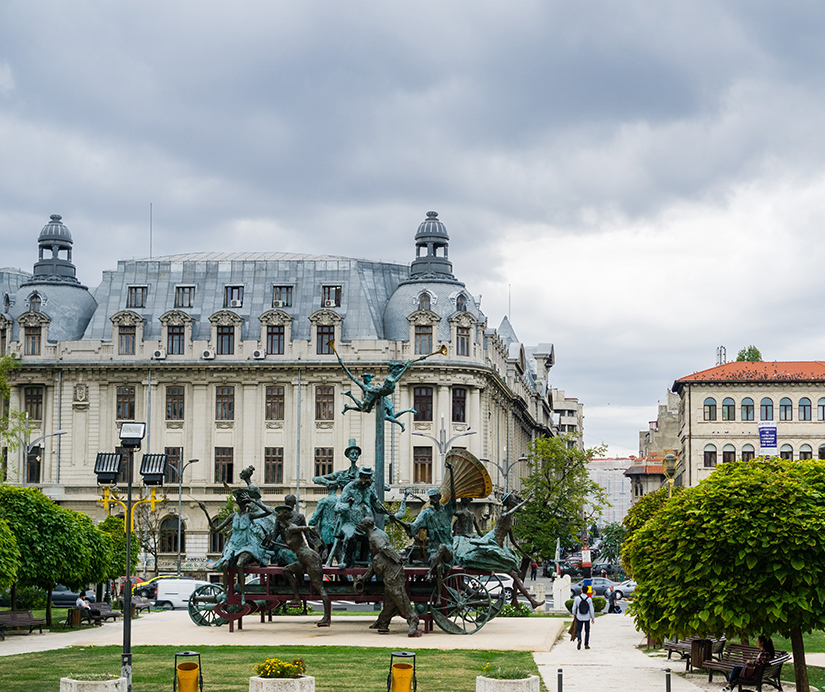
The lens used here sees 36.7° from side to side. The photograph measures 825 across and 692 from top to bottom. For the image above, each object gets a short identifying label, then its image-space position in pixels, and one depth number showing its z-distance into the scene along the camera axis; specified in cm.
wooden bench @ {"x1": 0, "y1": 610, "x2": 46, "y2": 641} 3309
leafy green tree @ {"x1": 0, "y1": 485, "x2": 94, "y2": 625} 3538
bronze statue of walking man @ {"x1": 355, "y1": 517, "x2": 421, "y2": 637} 2794
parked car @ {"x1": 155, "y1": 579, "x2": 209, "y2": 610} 5078
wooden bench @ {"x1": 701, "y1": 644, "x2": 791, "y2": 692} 2025
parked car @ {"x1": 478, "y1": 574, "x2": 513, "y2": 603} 3329
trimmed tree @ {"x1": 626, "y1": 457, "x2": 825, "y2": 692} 1939
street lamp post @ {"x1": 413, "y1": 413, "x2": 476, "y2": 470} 6989
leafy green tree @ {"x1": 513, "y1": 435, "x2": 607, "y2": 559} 8088
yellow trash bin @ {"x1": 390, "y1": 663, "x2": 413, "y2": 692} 1806
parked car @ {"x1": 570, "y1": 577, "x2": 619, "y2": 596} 6082
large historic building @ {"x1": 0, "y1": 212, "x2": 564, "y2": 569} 7794
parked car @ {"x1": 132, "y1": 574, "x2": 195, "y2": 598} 5425
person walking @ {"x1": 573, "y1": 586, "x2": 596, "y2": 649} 2830
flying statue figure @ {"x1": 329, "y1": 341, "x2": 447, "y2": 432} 3353
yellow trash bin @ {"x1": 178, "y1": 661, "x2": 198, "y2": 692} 1805
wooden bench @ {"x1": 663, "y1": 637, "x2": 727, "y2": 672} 2447
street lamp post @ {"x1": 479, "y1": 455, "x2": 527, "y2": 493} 8545
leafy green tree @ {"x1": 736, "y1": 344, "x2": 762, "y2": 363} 11125
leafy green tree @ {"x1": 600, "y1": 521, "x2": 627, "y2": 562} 10919
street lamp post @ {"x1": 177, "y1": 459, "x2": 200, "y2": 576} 7325
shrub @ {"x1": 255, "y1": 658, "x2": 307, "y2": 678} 1708
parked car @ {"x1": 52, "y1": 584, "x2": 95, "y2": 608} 5234
